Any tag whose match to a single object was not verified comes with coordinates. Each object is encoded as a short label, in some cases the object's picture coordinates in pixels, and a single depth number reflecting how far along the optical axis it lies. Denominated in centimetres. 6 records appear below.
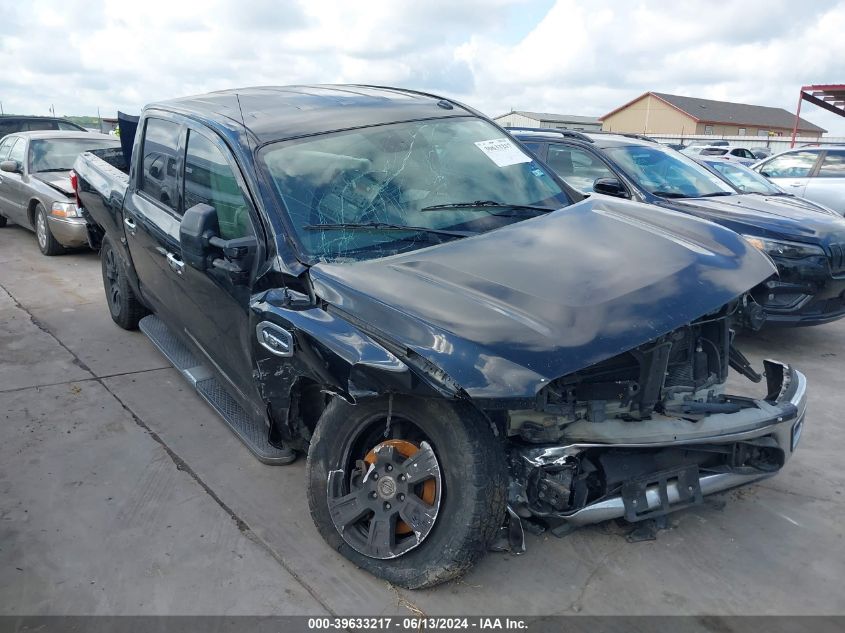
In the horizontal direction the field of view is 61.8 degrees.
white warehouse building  5049
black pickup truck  258
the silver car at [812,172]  1120
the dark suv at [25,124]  1386
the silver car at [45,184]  867
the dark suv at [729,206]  547
